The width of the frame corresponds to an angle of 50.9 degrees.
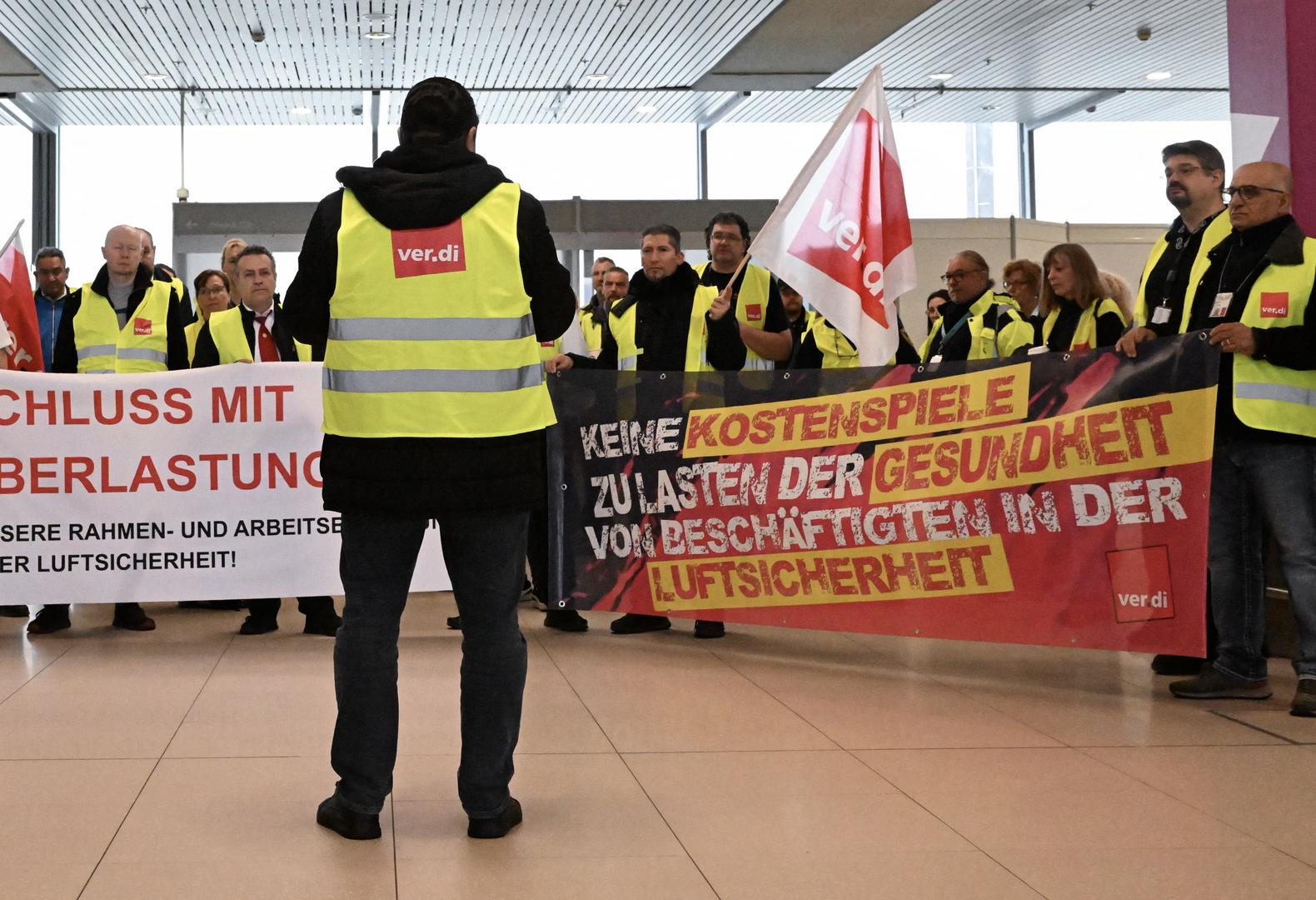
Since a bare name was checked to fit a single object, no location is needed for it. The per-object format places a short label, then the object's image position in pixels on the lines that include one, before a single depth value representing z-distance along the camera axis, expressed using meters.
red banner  4.20
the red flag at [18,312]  6.13
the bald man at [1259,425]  4.10
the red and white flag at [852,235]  4.92
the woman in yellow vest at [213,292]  6.90
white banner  5.26
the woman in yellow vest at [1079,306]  5.52
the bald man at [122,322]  5.89
